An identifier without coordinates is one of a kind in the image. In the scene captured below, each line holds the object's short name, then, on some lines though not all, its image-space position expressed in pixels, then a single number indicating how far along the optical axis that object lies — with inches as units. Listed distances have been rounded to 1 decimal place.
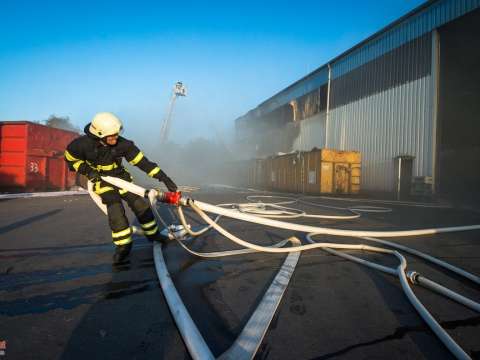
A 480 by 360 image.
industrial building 395.2
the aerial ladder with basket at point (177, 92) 1566.2
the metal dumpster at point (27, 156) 350.3
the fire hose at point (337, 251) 51.3
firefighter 105.0
